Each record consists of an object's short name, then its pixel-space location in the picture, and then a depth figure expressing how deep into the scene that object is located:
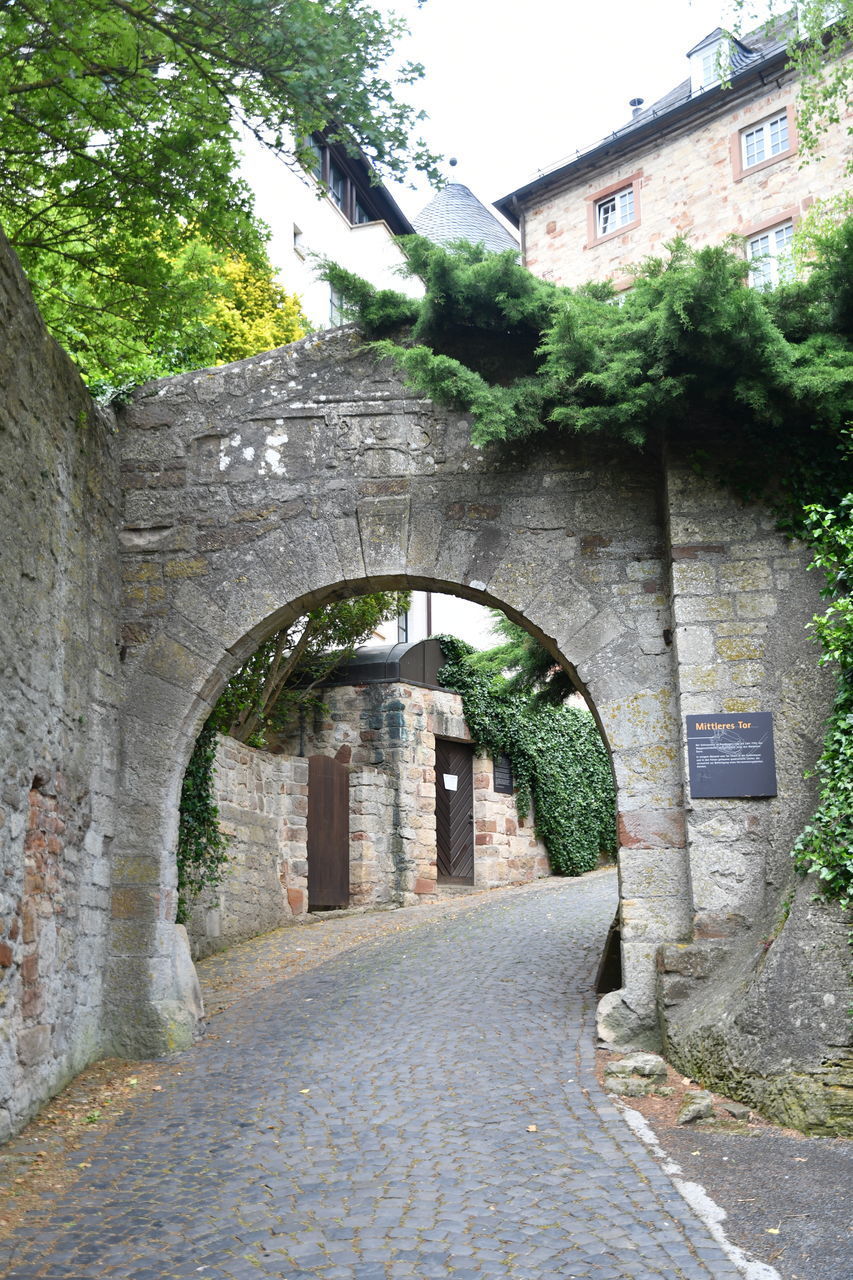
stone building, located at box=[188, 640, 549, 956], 9.52
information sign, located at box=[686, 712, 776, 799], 5.43
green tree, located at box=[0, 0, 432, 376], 4.80
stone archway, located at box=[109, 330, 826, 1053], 5.50
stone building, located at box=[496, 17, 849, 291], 18.08
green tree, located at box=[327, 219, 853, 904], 5.07
